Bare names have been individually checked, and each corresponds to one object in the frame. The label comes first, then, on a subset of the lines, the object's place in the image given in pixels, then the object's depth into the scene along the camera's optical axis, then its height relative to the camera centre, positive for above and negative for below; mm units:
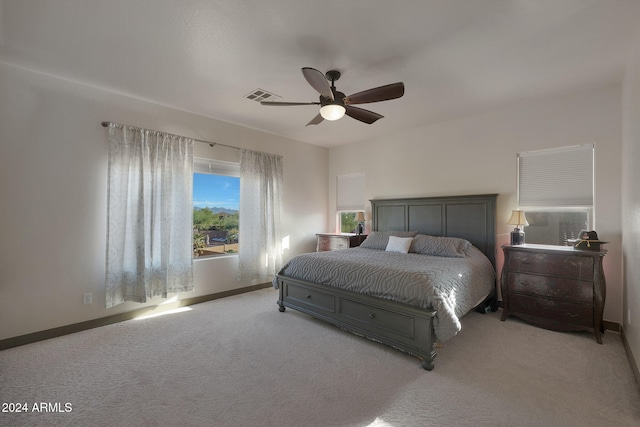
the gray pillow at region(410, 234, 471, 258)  3785 -438
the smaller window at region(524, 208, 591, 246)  3529 -128
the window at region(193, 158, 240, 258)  4379 +121
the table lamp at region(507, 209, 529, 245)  3637 -107
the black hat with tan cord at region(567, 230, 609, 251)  3045 -293
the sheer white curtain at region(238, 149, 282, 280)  4711 -8
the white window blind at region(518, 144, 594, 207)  3459 +491
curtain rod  4255 +1118
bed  2521 -671
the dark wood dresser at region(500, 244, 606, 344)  2922 -807
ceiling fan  2359 +1118
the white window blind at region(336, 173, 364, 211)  5784 +476
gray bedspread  2496 -665
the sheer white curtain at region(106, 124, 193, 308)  3457 -7
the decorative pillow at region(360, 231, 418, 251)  4551 -397
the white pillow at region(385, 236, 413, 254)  4176 -450
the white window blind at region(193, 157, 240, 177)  4320 +769
